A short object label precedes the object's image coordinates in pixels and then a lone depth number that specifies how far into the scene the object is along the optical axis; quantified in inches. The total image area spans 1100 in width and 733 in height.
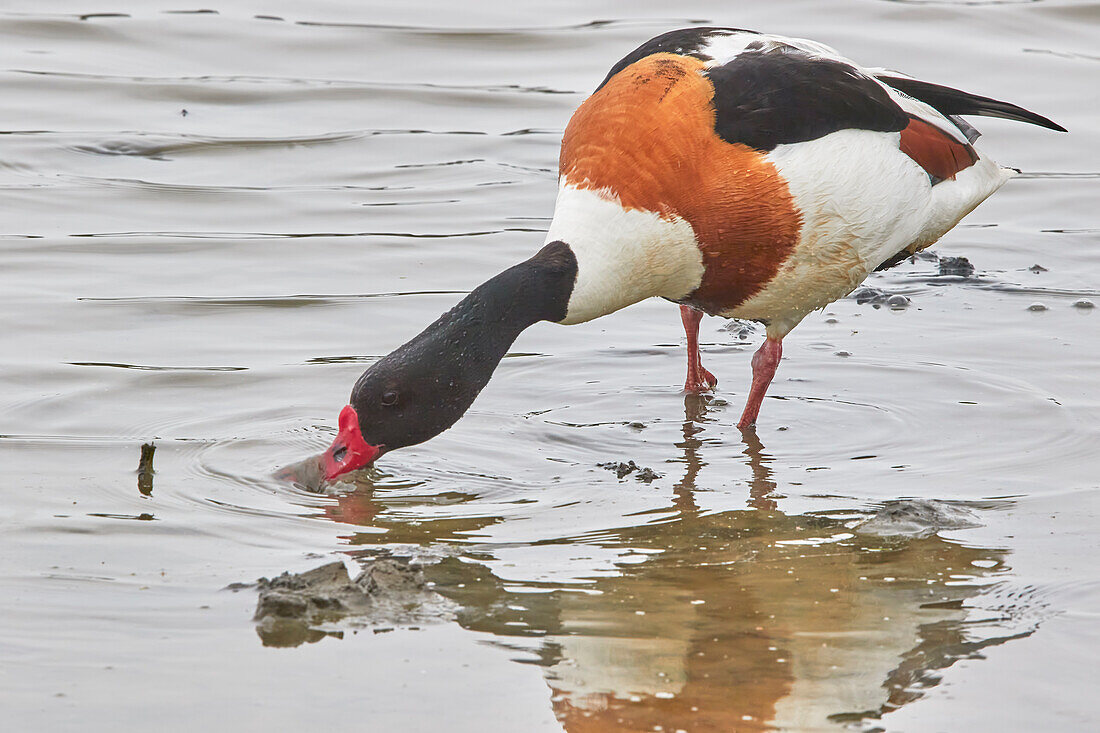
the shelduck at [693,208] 418.0
